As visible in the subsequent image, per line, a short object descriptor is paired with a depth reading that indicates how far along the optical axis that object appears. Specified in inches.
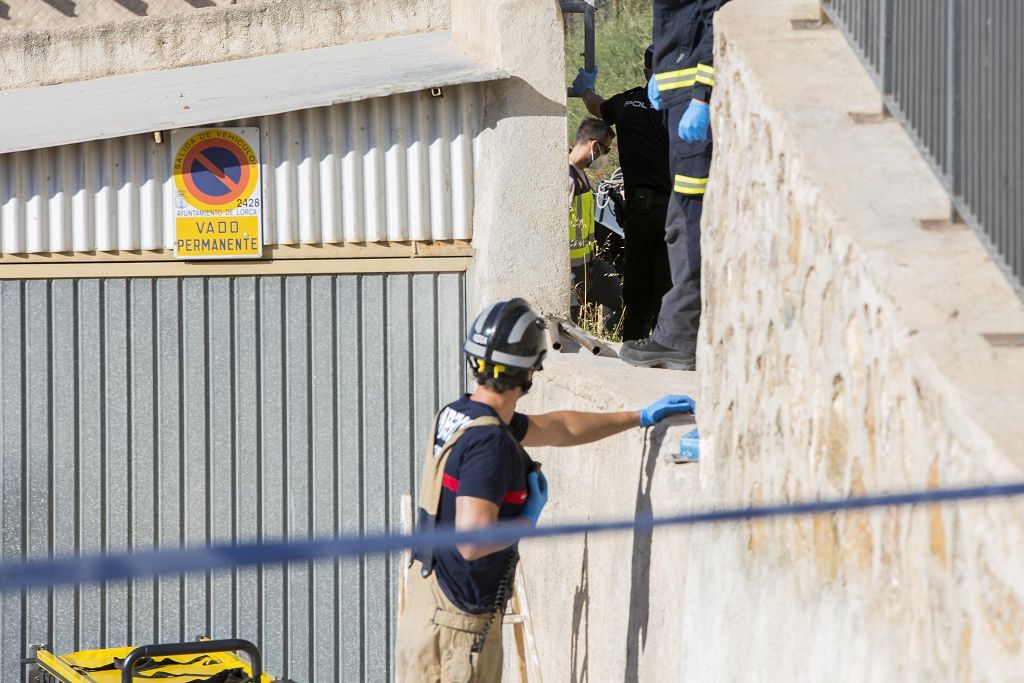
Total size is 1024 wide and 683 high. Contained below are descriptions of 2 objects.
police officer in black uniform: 611.5
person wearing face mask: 645.3
